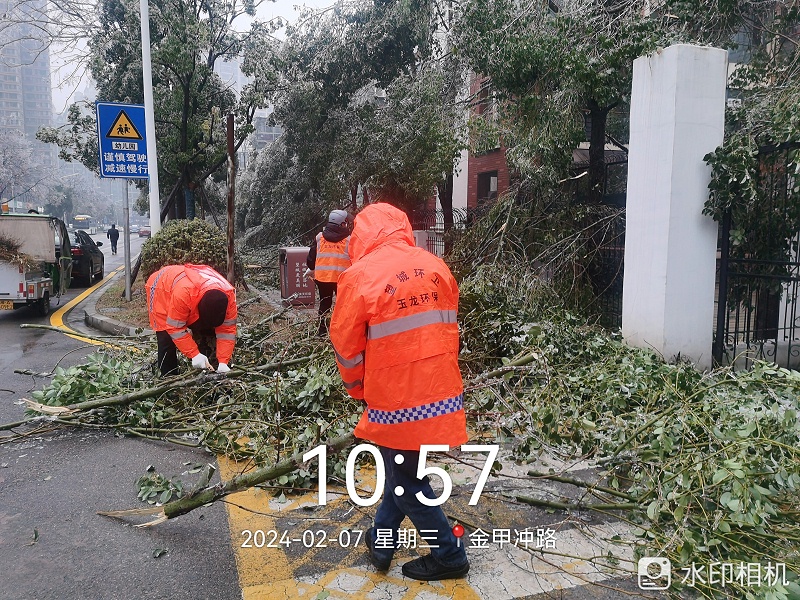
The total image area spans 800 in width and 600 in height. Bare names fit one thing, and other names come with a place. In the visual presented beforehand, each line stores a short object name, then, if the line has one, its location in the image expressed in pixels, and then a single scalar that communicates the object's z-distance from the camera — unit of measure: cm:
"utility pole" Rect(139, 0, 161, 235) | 1127
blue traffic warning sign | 1083
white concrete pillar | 588
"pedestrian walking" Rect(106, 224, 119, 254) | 3189
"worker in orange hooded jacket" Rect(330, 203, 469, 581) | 270
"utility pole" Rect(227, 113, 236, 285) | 862
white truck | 1034
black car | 1644
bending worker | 486
